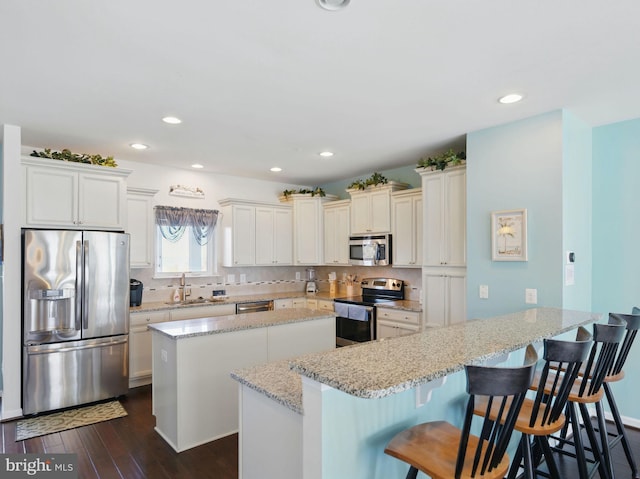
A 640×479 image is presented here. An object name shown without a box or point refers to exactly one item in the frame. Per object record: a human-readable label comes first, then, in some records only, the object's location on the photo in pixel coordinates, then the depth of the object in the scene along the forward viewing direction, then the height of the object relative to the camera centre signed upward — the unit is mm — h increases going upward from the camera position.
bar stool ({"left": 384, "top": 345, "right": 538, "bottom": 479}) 1315 -791
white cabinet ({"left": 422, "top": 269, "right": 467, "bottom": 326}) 3875 -503
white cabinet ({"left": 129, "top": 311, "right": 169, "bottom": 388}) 4242 -1085
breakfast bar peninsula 1428 -676
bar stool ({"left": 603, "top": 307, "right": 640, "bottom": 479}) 2414 -797
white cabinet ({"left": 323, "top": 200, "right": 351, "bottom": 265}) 5637 +239
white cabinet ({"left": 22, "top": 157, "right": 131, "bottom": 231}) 3631 +540
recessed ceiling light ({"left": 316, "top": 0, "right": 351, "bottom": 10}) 1720 +1093
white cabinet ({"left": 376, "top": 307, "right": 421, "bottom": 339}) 4353 -860
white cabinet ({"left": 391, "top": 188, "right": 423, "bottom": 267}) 4633 +254
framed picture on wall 3170 +106
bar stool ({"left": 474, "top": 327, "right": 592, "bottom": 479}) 1716 -750
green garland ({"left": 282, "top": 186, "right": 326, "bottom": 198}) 5938 +868
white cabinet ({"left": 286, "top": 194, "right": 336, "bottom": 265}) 5969 +298
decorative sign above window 5141 +781
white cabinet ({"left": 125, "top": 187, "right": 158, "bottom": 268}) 4555 +286
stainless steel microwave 4969 -24
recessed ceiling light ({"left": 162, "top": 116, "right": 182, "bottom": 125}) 3203 +1085
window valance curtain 5074 +367
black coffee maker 4414 -504
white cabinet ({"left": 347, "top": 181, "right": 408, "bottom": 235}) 4992 +533
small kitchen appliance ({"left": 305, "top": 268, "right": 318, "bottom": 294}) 6070 -545
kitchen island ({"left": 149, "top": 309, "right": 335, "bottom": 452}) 2923 -931
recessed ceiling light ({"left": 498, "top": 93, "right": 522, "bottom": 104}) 2740 +1073
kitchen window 5113 +106
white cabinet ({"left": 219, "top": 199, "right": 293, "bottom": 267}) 5441 +221
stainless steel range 4820 -777
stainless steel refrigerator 3500 -649
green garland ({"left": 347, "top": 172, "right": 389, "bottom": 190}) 5076 +884
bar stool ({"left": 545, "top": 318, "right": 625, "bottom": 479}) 2064 -842
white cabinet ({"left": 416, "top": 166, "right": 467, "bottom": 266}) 3863 +325
